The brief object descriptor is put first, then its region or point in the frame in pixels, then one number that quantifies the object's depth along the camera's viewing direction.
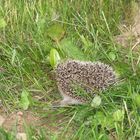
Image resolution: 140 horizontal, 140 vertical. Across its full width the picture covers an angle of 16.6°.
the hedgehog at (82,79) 2.71
